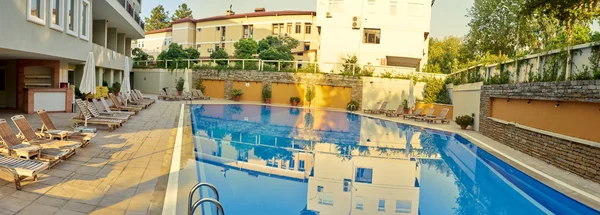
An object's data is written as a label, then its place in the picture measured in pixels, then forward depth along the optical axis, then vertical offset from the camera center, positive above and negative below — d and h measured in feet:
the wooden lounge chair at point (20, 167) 17.53 -3.86
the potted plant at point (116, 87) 83.35 -0.20
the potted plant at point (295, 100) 101.55 -1.67
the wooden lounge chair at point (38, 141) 23.26 -3.55
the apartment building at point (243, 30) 157.28 +26.54
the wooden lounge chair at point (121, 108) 54.34 -3.05
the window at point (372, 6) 107.96 +25.00
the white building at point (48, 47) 35.17 +4.05
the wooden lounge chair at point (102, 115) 39.09 -3.13
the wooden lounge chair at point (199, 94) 105.96 -1.34
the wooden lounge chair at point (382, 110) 88.48 -2.83
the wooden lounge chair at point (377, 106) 96.54 -2.17
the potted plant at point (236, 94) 106.93 -0.73
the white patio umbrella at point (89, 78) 38.40 +0.70
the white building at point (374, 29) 107.96 +18.83
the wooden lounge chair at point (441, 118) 69.76 -3.24
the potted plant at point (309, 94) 99.35 +0.08
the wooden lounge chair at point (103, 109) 42.50 -2.55
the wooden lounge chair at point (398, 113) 83.54 -3.17
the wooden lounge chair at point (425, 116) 73.05 -3.10
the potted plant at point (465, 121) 59.06 -3.07
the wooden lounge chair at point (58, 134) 26.54 -3.45
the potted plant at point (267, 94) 104.37 -0.42
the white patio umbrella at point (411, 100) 81.25 -0.29
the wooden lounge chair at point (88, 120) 36.91 -3.32
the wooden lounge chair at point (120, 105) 54.75 -2.76
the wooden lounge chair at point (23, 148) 20.83 -3.51
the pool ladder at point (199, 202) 13.20 -4.00
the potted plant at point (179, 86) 112.88 +0.80
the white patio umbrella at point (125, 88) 60.13 -0.22
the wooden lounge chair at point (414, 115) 75.66 -3.13
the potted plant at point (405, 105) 89.13 -1.55
